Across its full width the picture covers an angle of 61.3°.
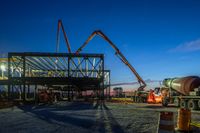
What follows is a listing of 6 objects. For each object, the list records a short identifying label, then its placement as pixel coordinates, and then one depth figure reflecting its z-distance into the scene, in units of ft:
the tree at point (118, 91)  128.68
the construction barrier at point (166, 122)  19.19
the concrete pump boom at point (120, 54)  117.41
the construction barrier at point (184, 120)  22.03
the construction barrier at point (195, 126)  23.30
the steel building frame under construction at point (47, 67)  79.81
